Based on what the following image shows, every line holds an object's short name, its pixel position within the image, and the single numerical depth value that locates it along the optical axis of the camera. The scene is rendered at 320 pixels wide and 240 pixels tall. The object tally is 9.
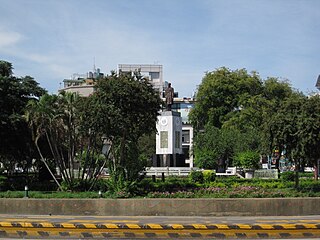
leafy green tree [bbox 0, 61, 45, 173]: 28.02
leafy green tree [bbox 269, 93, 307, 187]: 23.28
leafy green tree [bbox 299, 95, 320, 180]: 22.78
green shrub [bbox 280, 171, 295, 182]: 33.83
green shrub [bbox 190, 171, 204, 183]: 32.31
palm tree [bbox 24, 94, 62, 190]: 25.53
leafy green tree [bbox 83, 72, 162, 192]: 23.58
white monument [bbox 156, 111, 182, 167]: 47.26
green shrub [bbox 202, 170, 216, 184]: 32.64
